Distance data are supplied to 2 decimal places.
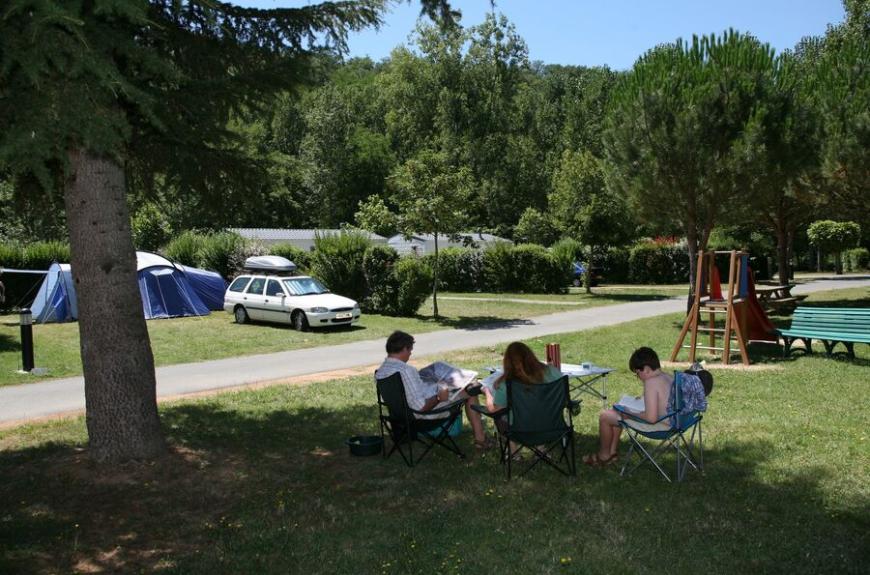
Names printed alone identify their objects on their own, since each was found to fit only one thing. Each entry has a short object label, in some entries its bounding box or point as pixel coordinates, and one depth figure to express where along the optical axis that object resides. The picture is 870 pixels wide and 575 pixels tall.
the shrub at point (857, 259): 45.81
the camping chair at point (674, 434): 6.02
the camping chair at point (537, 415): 6.00
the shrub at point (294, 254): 25.02
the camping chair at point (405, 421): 6.48
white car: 18.36
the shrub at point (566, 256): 30.59
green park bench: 11.66
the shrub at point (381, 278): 21.73
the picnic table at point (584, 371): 7.66
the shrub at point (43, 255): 24.12
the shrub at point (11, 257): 23.73
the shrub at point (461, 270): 32.66
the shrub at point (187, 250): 27.11
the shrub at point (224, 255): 26.50
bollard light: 12.12
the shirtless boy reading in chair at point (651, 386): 6.04
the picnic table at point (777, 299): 17.22
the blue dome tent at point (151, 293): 20.44
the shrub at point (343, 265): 22.39
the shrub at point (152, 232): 36.62
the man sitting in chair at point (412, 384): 6.58
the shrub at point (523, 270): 30.58
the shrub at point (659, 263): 37.47
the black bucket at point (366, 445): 6.85
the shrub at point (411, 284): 21.17
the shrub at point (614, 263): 37.88
